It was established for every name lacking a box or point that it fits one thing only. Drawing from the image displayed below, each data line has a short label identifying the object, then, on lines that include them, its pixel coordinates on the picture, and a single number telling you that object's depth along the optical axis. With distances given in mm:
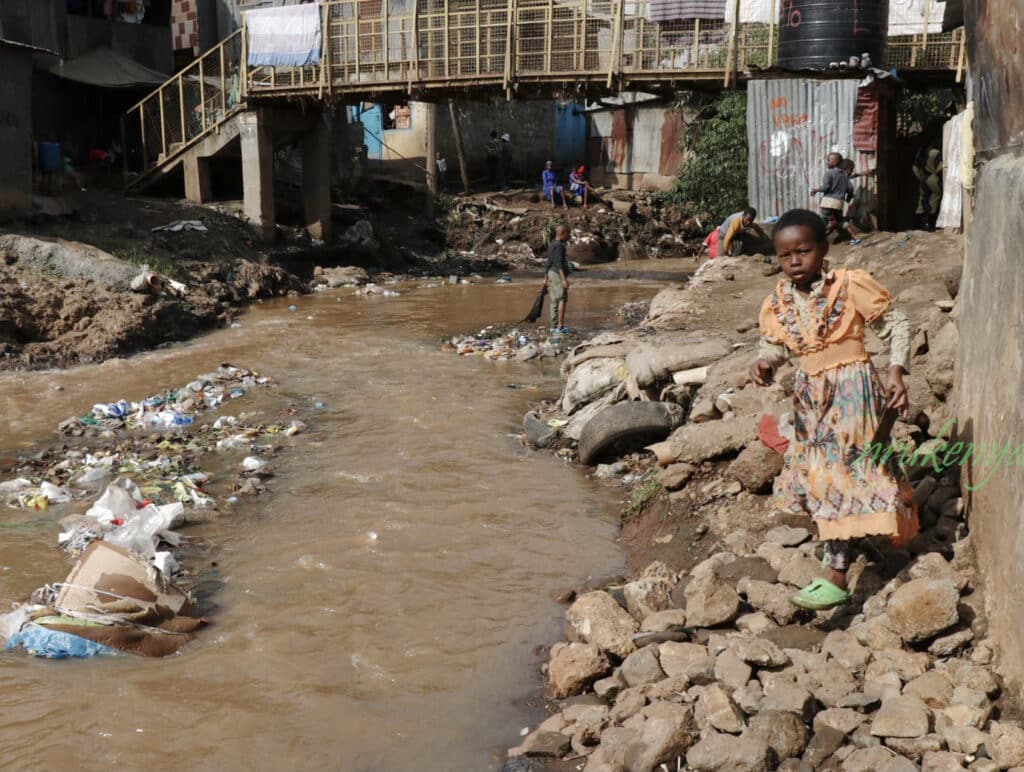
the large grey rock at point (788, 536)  4457
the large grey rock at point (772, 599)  3838
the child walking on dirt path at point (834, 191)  13305
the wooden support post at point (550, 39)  15273
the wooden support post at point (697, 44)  14734
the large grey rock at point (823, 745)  2986
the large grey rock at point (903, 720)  2916
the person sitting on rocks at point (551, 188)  22936
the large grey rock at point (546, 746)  3416
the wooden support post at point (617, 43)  14680
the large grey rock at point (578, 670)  3835
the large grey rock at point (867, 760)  2830
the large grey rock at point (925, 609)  3281
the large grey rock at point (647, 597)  4277
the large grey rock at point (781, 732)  3033
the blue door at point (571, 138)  26875
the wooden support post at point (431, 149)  22000
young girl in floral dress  3494
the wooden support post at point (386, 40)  16512
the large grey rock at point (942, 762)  2727
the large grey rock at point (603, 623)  3969
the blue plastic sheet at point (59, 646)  4207
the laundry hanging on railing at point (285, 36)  17453
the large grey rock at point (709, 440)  5570
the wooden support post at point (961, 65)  13734
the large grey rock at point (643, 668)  3654
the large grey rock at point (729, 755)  2973
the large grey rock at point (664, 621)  4023
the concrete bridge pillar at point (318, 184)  19438
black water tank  13492
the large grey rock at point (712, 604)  3932
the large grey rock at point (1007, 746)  2662
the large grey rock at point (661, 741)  3082
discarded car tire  6617
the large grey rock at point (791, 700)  3147
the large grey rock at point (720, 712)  3148
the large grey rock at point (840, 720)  3053
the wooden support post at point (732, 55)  14320
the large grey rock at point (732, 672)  3383
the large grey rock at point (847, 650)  3387
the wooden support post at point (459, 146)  23625
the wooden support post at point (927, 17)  14734
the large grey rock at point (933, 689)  3023
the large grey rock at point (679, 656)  3658
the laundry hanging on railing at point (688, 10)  15414
